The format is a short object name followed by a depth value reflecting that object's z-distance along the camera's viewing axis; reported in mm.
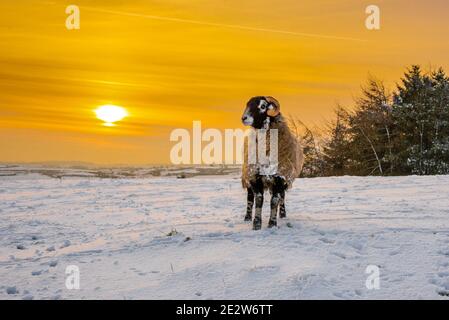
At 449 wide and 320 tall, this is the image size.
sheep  8141
